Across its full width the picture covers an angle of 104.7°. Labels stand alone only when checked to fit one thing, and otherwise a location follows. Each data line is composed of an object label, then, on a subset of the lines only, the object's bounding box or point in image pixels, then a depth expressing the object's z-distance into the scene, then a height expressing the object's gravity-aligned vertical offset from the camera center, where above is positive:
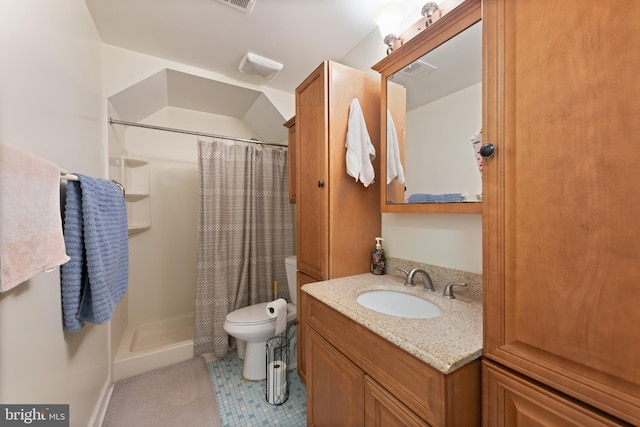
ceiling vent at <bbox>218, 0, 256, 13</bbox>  1.38 +1.17
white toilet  1.73 -0.87
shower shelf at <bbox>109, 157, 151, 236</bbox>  2.22 +0.17
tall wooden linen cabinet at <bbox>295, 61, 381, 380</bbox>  1.38 +0.15
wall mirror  1.00 +0.43
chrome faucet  1.17 -0.34
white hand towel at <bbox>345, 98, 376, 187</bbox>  1.35 +0.34
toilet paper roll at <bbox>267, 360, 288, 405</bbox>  1.56 -1.11
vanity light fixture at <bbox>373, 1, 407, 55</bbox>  1.28 +1.01
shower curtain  2.05 -0.19
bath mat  1.43 -1.21
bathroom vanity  0.64 -0.48
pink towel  0.59 -0.01
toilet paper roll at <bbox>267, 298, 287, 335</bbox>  1.72 -0.72
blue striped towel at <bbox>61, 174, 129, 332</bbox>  0.95 -0.19
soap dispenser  1.44 -0.30
